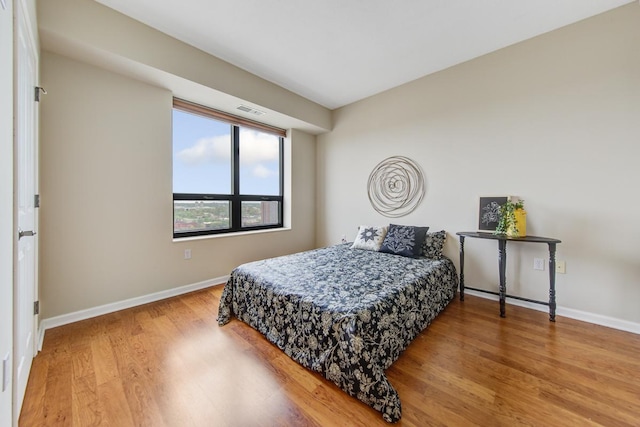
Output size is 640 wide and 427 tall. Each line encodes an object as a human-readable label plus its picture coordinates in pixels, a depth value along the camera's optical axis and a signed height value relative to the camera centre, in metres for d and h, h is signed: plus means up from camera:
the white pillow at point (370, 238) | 3.14 -0.33
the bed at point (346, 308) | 1.35 -0.69
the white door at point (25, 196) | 1.19 +0.10
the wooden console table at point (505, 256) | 2.16 -0.45
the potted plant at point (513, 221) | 2.35 -0.09
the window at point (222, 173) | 3.02 +0.56
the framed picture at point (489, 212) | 2.58 +0.00
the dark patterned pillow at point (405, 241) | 2.85 -0.34
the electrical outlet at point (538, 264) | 2.41 -0.51
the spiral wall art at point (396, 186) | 3.25 +0.36
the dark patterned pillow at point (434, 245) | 2.84 -0.38
